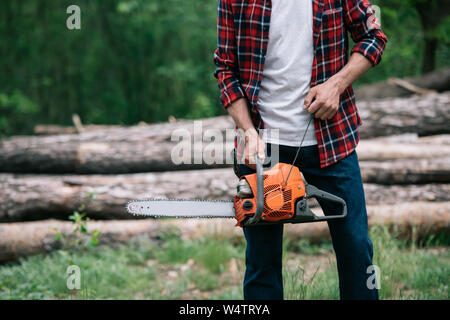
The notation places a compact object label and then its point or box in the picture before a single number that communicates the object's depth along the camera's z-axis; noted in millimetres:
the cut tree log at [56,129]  6332
